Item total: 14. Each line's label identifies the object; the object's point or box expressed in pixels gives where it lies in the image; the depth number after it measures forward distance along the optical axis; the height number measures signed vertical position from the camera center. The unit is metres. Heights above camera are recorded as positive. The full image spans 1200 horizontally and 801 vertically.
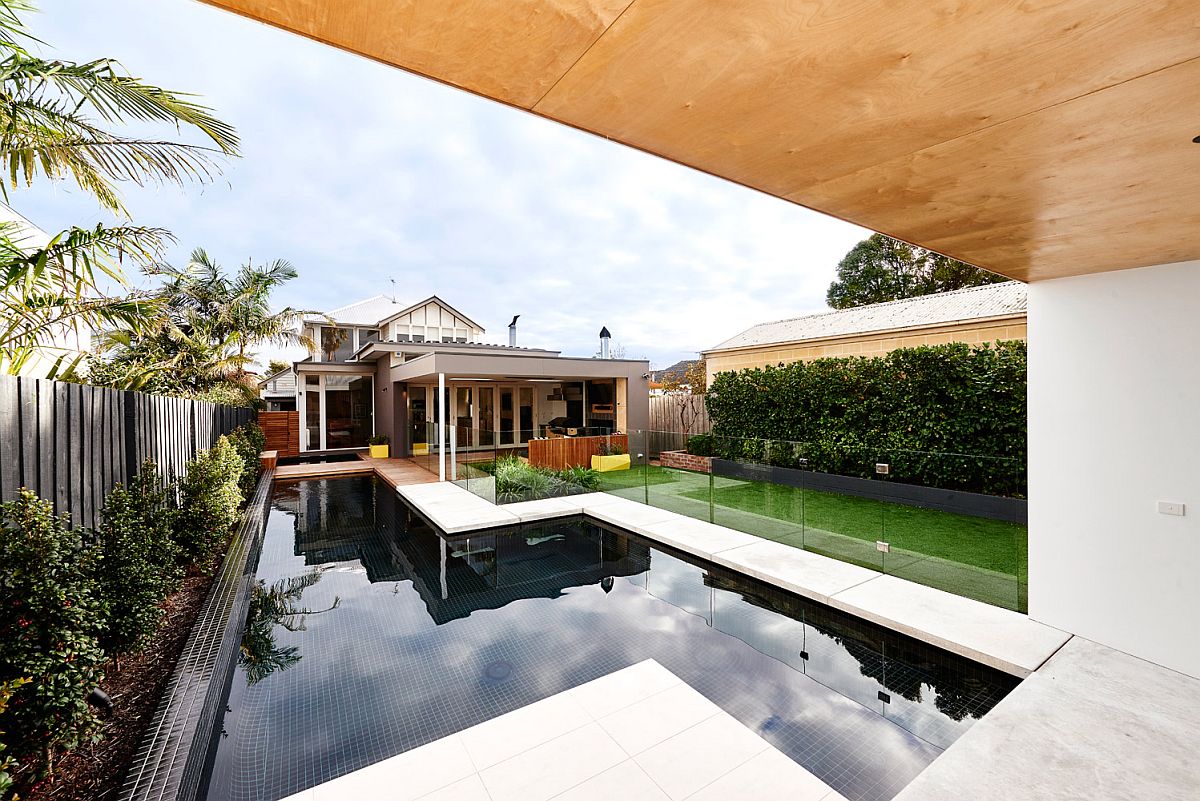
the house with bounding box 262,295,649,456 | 15.36 +0.27
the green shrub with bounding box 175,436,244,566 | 5.59 -1.23
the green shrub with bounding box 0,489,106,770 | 2.28 -1.11
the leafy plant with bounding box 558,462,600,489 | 10.21 -1.61
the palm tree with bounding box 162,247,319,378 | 16.34 +3.42
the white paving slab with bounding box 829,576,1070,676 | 3.95 -2.01
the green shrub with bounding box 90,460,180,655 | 3.41 -1.19
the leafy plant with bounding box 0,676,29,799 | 1.61 -1.10
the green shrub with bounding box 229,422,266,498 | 10.52 -1.14
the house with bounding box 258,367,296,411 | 23.12 +0.40
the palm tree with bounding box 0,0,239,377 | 3.02 +1.70
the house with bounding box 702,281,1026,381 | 9.36 +1.44
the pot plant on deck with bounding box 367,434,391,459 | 16.78 -1.50
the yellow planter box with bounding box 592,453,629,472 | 12.66 -1.61
